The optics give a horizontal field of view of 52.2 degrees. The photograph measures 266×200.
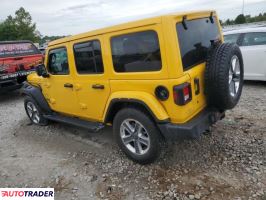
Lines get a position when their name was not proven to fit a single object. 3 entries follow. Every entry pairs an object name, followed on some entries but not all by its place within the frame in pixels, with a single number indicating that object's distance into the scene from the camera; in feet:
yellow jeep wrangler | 10.09
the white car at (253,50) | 22.28
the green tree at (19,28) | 153.69
